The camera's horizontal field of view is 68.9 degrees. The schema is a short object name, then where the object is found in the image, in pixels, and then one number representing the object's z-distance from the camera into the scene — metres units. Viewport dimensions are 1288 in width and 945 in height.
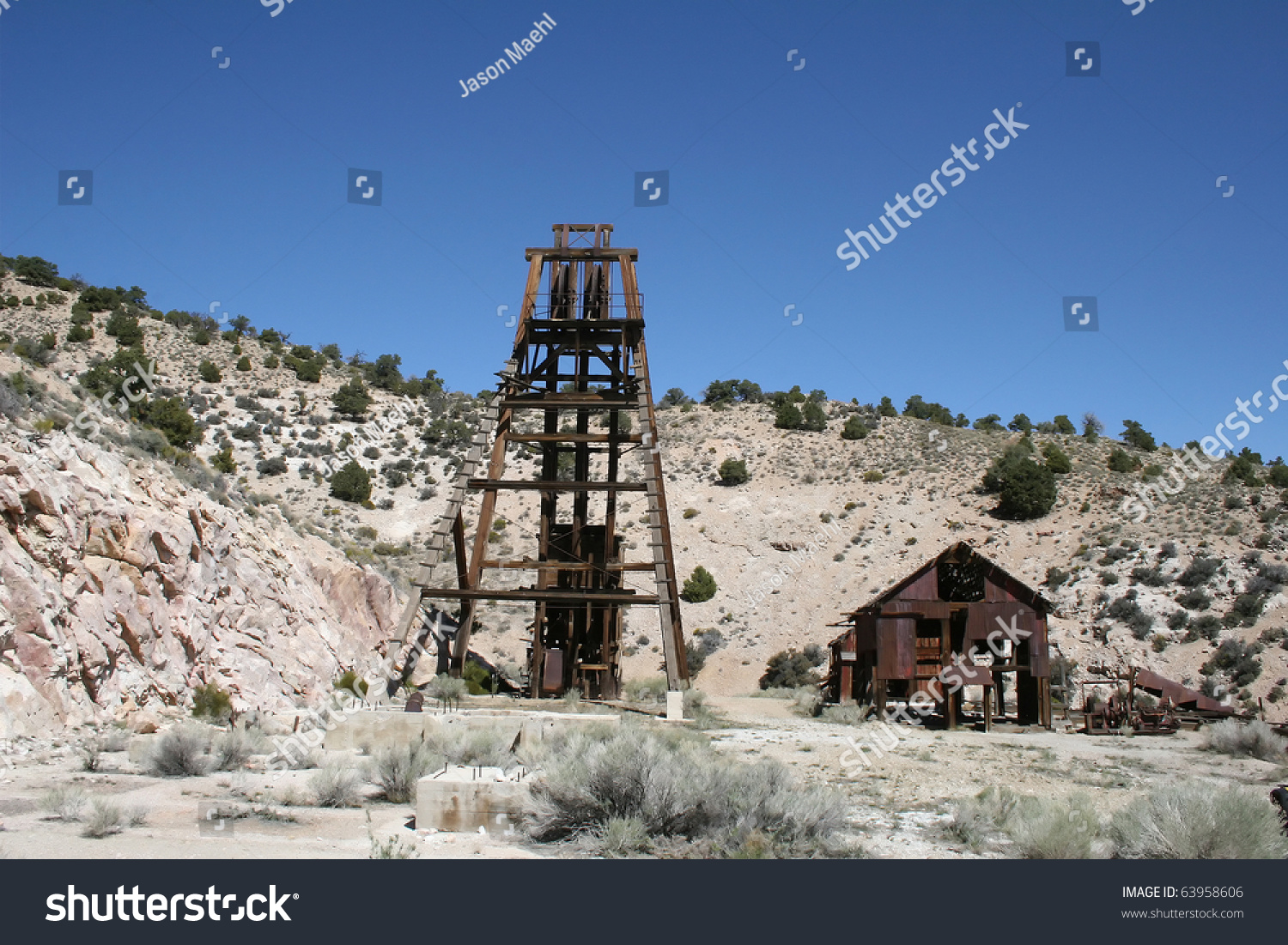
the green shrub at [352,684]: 18.08
